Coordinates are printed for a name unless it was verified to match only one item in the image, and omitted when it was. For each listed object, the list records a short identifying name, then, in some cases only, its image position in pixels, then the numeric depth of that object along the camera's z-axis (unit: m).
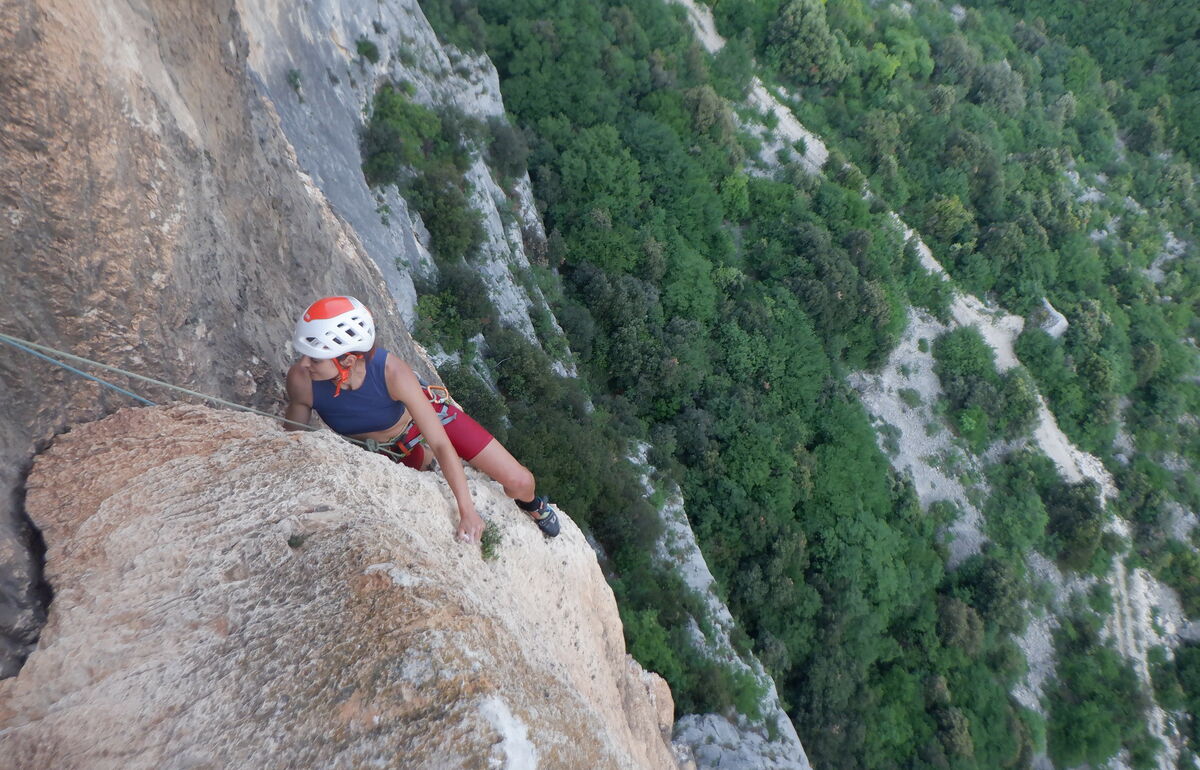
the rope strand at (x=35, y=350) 3.96
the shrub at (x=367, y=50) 19.03
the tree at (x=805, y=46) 32.84
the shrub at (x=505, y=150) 24.31
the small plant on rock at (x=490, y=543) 5.82
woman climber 4.90
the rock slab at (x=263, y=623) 3.29
